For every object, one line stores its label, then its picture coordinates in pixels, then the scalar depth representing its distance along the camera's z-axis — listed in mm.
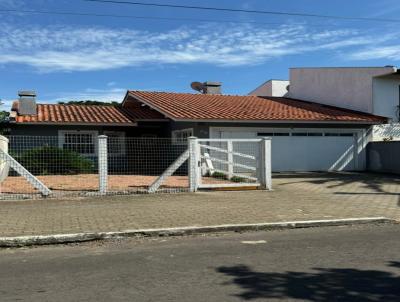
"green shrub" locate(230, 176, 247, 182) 15921
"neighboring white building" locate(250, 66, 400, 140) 24703
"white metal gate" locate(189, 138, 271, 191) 14117
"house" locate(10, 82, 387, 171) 21688
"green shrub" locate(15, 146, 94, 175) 17938
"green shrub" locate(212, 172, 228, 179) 17031
